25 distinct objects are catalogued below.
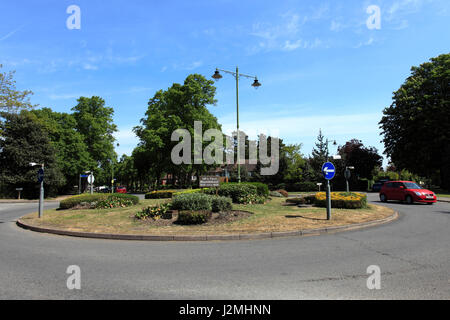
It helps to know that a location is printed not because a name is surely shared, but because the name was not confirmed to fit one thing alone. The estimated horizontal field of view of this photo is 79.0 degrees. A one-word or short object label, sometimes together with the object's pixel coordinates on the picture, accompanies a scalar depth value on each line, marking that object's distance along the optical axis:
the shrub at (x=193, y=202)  11.68
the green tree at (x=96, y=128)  44.19
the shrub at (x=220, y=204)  12.34
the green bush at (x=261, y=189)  17.73
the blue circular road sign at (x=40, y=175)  13.52
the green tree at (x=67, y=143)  39.69
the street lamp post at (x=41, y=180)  13.52
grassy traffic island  9.78
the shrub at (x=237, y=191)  15.88
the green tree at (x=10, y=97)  25.50
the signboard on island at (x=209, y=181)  13.95
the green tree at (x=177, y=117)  35.03
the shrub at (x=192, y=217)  10.59
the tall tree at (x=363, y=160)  47.72
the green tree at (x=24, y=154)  32.03
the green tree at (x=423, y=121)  35.00
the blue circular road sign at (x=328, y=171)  10.98
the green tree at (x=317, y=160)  42.50
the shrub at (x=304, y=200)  16.25
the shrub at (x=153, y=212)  11.93
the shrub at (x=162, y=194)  23.41
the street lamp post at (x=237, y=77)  16.84
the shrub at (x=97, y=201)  16.94
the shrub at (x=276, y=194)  23.31
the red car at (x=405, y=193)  18.73
